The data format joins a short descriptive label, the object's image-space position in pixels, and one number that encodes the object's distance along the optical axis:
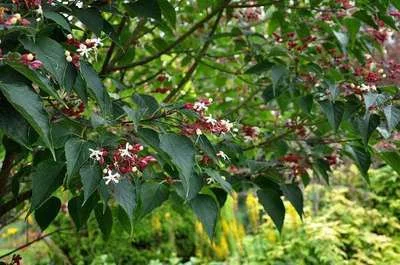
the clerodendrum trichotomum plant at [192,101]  1.56
